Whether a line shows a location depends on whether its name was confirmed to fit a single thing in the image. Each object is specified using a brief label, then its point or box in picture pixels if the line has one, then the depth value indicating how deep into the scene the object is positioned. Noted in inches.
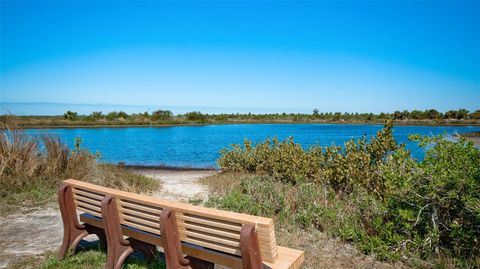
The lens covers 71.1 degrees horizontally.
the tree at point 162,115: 2994.6
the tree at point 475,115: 3201.3
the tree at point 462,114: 3265.3
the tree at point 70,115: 2620.6
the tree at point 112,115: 2847.0
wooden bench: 99.7
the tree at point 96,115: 2715.3
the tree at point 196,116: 3267.0
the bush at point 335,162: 286.8
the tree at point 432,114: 3361.2
